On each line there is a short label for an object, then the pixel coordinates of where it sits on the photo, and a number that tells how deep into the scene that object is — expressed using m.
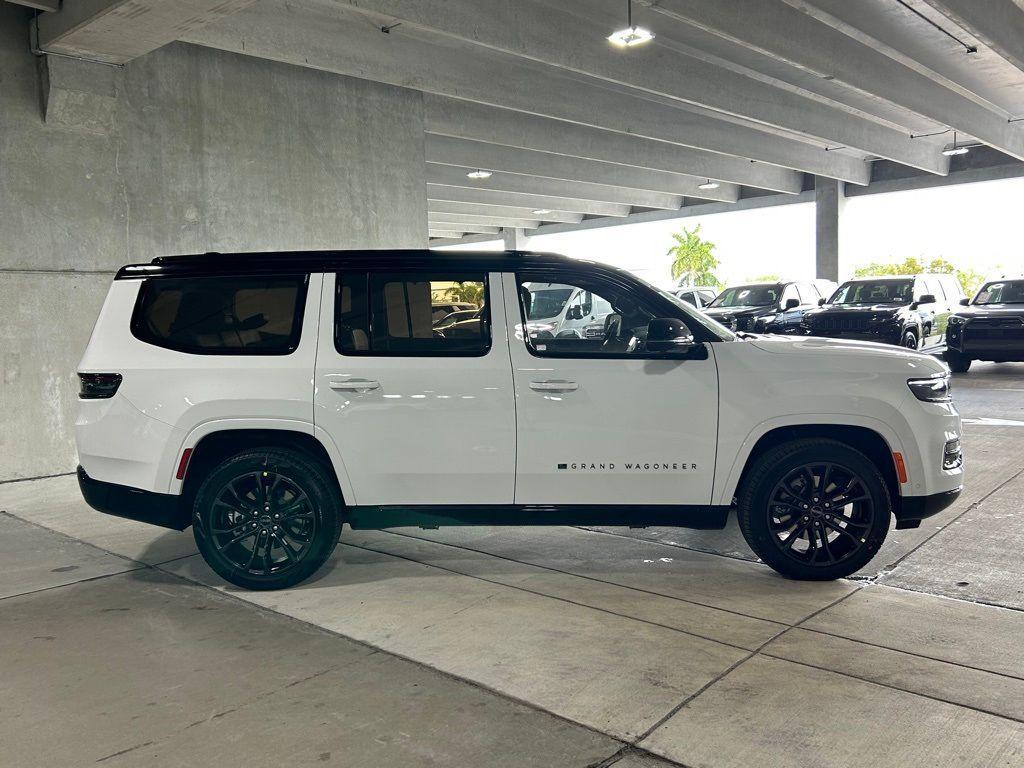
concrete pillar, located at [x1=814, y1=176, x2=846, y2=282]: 26.88
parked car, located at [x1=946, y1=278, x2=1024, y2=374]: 14.32
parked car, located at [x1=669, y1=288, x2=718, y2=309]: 23.27
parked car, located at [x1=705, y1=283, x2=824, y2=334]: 17.86
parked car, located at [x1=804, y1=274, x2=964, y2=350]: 15.60
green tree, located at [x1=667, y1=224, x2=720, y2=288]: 64.50
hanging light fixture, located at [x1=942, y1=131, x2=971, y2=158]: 22.09
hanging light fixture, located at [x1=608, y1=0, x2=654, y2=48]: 10.06
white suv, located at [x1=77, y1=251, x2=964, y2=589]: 4.86
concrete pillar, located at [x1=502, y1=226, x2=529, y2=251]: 38.72
